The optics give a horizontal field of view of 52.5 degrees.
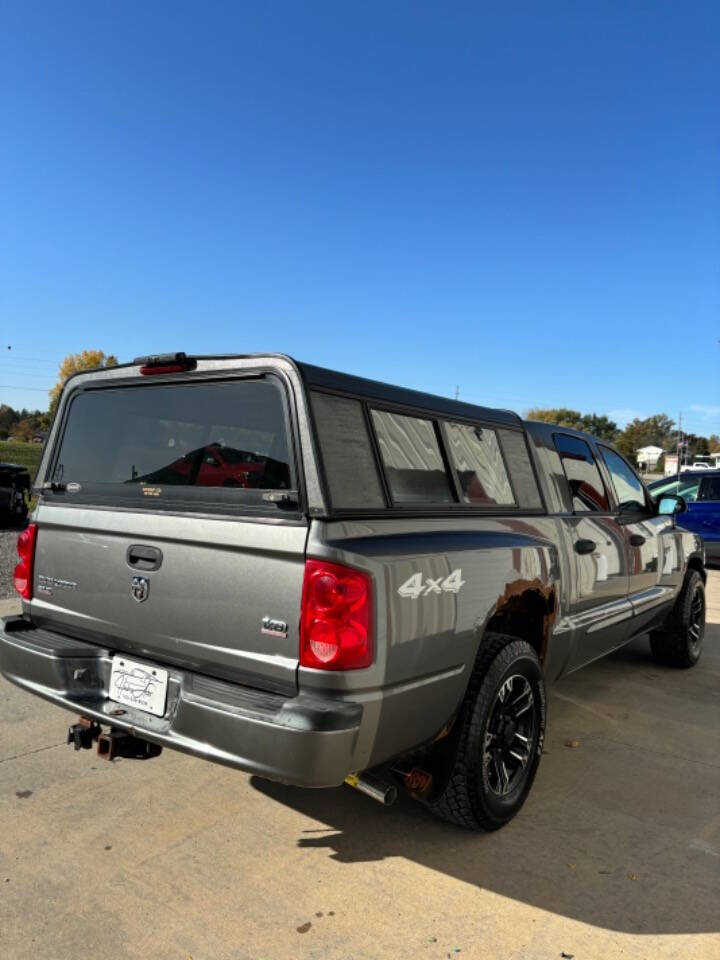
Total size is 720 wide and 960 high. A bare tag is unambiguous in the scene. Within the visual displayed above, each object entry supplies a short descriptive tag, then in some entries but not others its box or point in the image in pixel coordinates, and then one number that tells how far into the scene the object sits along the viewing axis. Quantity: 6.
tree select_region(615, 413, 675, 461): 118.62
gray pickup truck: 2.35
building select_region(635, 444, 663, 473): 103.20
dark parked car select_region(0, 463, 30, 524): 11.98
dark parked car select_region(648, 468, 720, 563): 12.04
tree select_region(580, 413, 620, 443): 118.09
